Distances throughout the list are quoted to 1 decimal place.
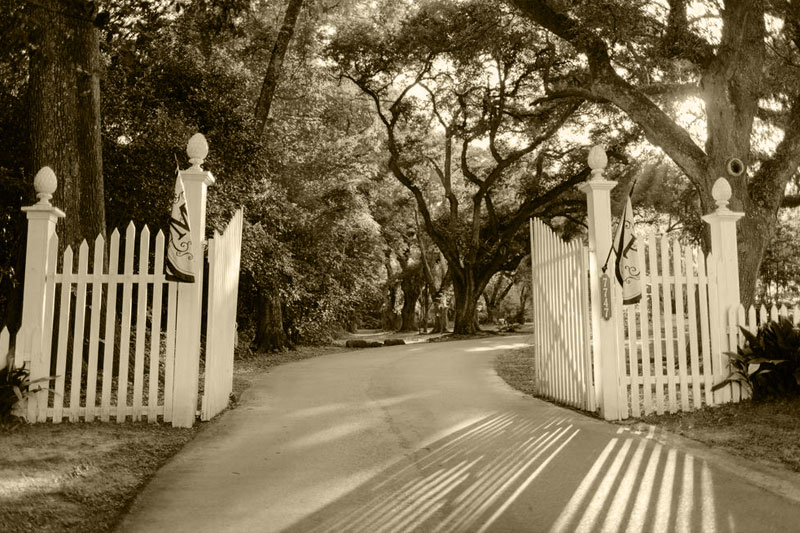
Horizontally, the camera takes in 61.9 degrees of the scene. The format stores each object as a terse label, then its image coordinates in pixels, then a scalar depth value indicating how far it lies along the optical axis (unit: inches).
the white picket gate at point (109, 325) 270.5
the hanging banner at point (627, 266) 292.5
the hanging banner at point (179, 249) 268.7
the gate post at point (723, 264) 309.9
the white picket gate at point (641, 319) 293.1
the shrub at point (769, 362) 299.4
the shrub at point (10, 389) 264.7
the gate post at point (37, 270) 273.4
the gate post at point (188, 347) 272.7
